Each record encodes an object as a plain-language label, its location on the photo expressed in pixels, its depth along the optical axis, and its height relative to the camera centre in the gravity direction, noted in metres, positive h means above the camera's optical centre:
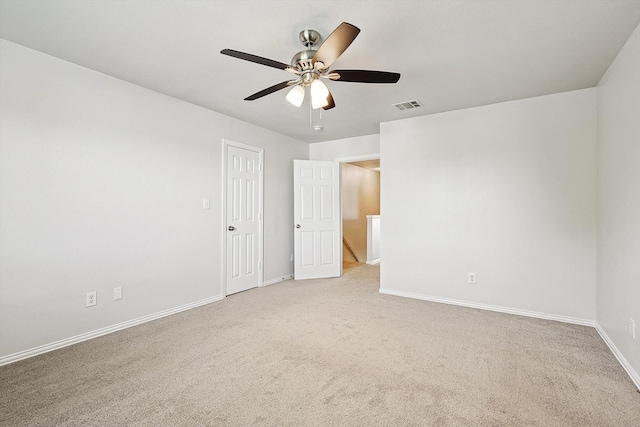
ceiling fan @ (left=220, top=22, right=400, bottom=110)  1.65 +0.94
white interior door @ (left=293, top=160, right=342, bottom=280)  5.03 -0.13
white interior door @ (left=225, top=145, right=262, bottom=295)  4.05 -0.09
